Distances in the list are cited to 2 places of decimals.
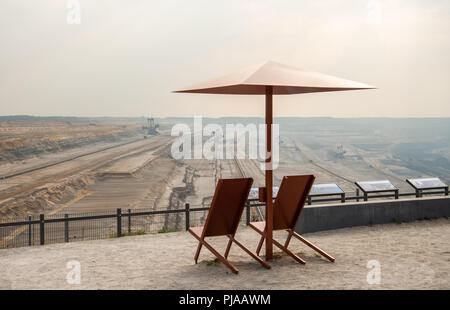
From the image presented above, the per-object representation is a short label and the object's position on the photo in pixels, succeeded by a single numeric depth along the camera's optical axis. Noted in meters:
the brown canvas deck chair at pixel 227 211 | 5.09
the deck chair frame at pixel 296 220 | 5.55
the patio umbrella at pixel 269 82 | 4.74
